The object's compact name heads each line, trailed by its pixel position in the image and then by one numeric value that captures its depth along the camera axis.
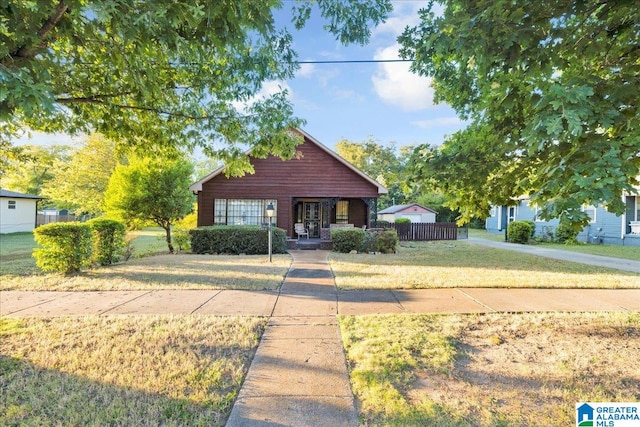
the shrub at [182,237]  14.24
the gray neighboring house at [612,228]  17.59
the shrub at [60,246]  7.94
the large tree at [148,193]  13.06
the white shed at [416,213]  34.22
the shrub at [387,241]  14.06
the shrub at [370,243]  14.05
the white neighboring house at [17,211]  25.80
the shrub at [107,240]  9.46
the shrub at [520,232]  19.67
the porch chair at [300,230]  17.75
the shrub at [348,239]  14.09
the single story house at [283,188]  16.80
